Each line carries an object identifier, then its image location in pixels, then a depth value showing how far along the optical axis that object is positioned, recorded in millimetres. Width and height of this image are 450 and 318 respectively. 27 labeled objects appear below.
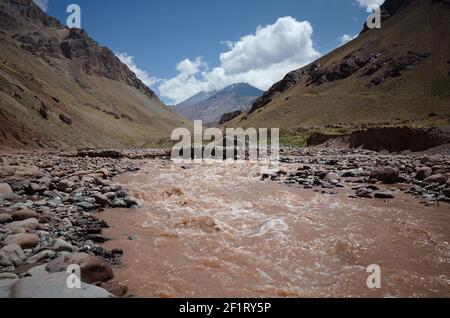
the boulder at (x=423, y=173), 14547
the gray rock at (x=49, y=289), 4312
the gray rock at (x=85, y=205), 10125
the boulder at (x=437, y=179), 13028
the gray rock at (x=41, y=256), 5914
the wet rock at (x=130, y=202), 11078
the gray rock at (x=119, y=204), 10867
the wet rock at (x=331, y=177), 15836
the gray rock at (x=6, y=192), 9912
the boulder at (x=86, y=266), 5242
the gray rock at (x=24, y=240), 6457
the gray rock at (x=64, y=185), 11955
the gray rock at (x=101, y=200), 10727
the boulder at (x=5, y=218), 7691
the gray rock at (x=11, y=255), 5699
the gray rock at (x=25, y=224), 7371
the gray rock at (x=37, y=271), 5071
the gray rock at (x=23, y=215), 7988
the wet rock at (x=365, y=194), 12356
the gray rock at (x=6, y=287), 4254
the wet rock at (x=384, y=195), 12141
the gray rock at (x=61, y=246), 6399
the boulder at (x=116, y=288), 5102
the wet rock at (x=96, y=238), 7453
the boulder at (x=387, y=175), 14840
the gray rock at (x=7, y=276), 5011
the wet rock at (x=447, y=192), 11434
